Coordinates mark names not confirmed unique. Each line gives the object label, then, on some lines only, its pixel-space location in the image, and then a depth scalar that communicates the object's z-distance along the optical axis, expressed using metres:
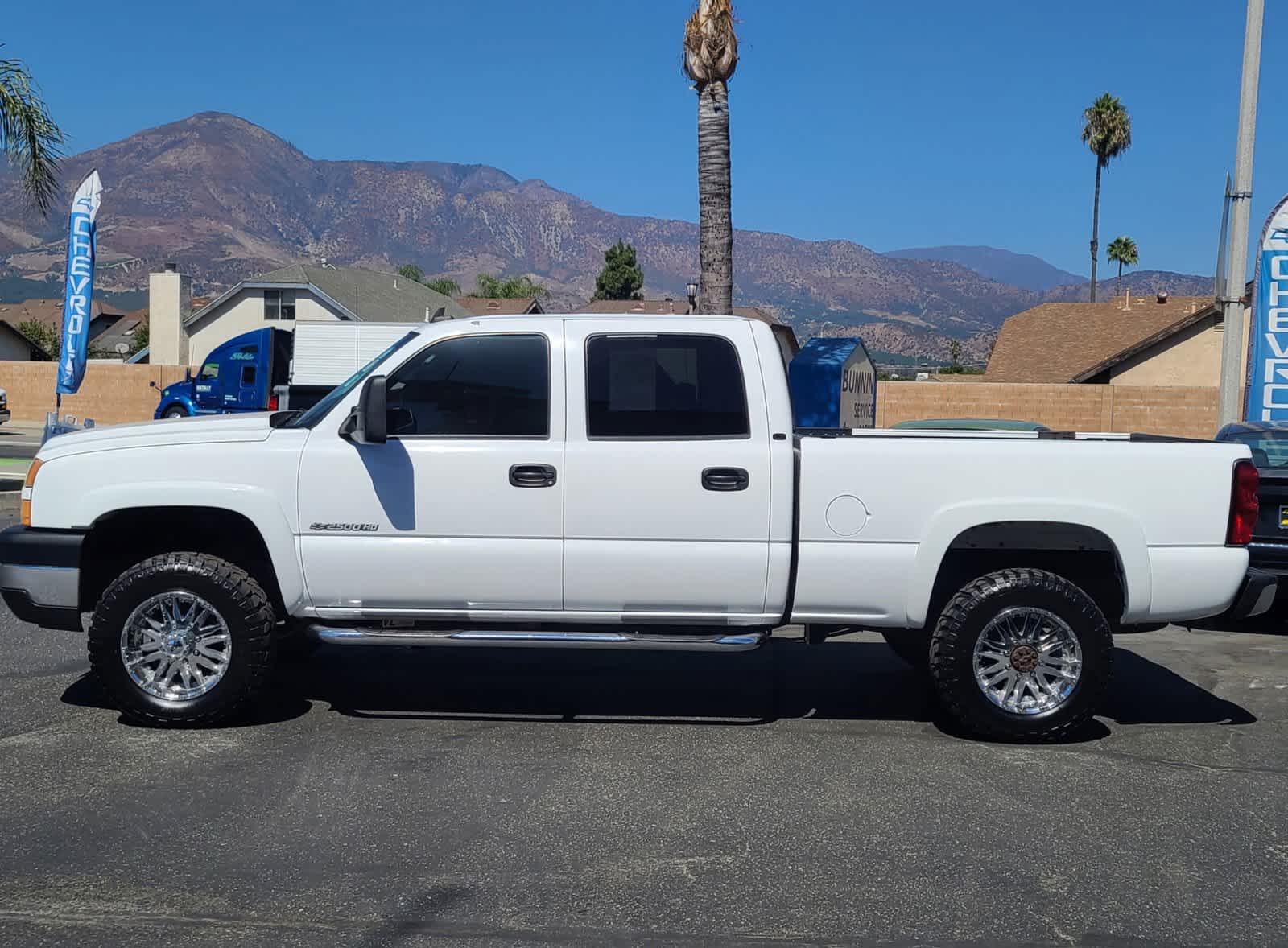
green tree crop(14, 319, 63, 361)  69.50
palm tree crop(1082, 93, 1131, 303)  68.06
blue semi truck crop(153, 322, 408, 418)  26.86
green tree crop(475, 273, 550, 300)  105.69
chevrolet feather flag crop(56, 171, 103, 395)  19.98
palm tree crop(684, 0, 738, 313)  14.89
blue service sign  14.30
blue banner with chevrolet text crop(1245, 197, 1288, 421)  14.68
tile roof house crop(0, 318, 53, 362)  57.66
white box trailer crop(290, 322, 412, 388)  26.81
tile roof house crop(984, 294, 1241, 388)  36.09
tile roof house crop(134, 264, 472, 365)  52.03
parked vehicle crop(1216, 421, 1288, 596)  9.25
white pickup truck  6.52
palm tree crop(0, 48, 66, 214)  18.36
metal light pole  13.70
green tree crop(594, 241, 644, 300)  89.88
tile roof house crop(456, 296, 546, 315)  66.44
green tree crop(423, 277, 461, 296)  111.12
